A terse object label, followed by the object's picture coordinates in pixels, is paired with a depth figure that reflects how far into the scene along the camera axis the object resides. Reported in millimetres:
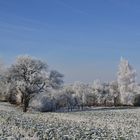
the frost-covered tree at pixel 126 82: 71105
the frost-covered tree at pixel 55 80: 40465
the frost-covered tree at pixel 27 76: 39439
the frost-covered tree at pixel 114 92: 79605
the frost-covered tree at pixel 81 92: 80927
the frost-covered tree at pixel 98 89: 85422
